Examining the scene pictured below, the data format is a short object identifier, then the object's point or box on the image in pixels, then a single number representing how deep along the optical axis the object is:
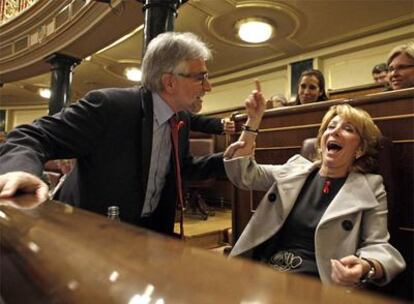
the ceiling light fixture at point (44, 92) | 9.64
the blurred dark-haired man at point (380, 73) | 3.52
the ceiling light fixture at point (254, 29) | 5.23
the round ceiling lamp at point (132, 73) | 7.52
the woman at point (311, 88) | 2.88
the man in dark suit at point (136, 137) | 1.28
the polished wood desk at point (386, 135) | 1.56
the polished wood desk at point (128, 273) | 0.25
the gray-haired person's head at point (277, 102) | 3.61
